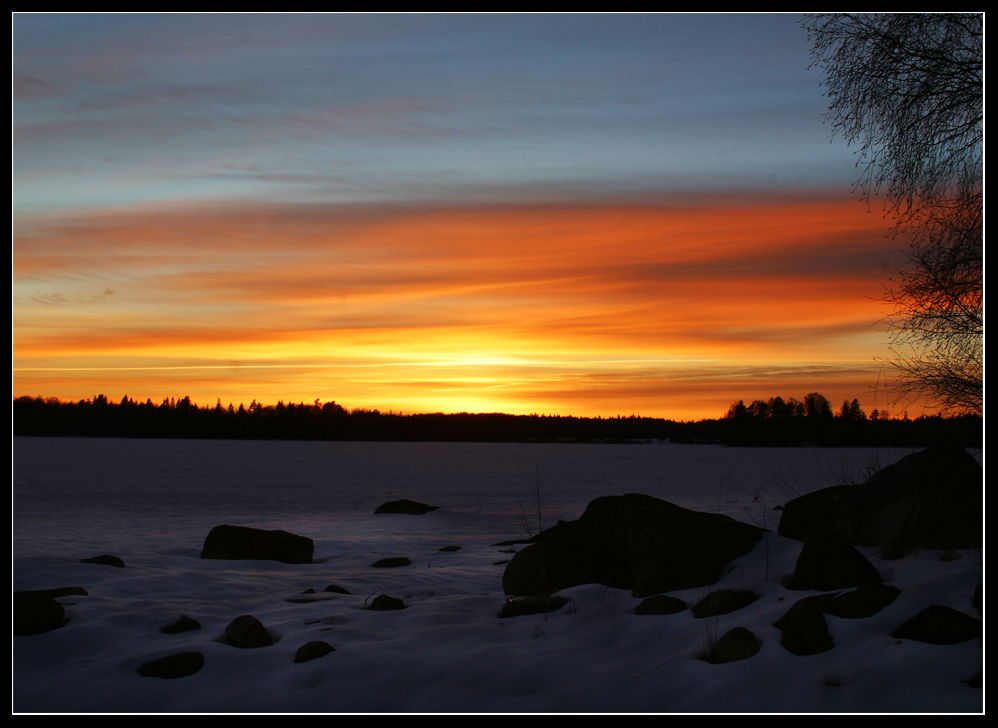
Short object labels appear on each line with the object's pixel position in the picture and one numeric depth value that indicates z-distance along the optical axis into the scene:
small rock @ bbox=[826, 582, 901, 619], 5.76
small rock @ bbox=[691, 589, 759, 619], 6.61
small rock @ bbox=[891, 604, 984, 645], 5.11
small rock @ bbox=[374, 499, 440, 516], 25.55
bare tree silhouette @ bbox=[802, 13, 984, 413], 8.68
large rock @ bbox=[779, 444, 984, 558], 7.40
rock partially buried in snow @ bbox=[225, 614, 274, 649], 6.87
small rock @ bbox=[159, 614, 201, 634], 7.55
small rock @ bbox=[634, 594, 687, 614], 6.89
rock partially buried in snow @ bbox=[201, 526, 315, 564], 13.79
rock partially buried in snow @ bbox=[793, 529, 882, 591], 6.55
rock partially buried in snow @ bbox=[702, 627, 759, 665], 5.59
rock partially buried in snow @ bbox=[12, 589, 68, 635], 7.30
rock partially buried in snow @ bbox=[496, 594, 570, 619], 7.67
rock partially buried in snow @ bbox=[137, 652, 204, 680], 6.23
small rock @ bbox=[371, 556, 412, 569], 13.30
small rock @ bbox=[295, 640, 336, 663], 6.43
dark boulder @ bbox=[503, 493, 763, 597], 7.79
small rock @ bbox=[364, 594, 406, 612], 8.60
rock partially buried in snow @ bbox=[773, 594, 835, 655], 5.44
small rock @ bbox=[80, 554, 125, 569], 11.70
